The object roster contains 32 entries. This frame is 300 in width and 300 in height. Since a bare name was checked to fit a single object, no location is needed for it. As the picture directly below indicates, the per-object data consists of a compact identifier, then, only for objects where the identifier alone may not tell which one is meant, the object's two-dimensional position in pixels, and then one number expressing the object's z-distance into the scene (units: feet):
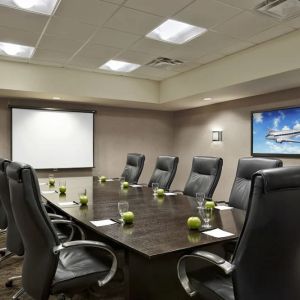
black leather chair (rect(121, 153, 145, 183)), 15.96
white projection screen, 18.48
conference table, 5.28
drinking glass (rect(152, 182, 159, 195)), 11.12
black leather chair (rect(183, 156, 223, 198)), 11.07
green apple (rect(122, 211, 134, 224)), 6.69
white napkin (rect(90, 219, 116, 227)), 6.65
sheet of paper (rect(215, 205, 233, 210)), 8.71
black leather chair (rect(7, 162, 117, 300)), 5.14
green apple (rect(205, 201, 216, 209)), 7.84
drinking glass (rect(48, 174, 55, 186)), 13.83
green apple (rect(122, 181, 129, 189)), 12.99
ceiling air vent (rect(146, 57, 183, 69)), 15.46
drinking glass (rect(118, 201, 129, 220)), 7.06
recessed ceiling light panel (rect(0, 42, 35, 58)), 13.92
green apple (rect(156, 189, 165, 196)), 10.72
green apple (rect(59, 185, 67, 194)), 11.18
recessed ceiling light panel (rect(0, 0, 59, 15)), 9.77
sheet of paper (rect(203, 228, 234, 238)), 5.84
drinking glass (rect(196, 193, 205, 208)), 7.50
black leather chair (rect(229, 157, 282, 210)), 9.31
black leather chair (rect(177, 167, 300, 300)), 3.97
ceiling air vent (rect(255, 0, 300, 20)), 9.54
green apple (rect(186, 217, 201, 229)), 6.14
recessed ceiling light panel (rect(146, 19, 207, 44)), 11.63
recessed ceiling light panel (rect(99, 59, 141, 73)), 16.34
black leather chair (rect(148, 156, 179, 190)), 13.73
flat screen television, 14.92
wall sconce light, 19.35
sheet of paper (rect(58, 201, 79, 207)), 9.00
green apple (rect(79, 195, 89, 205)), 8.86
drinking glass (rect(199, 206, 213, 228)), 6.59
